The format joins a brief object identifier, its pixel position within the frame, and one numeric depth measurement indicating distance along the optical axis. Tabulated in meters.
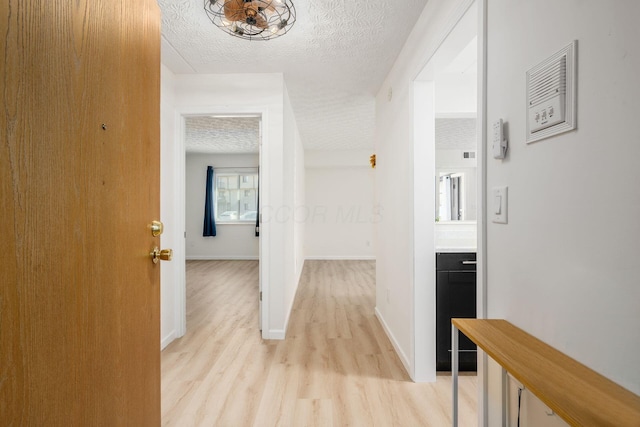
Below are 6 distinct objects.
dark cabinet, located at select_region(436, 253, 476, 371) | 2.19
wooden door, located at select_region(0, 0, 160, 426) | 0.56
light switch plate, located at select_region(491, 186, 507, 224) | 1.10
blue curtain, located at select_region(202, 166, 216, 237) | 7.14
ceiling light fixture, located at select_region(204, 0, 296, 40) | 1.75
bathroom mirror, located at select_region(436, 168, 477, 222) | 3.21
